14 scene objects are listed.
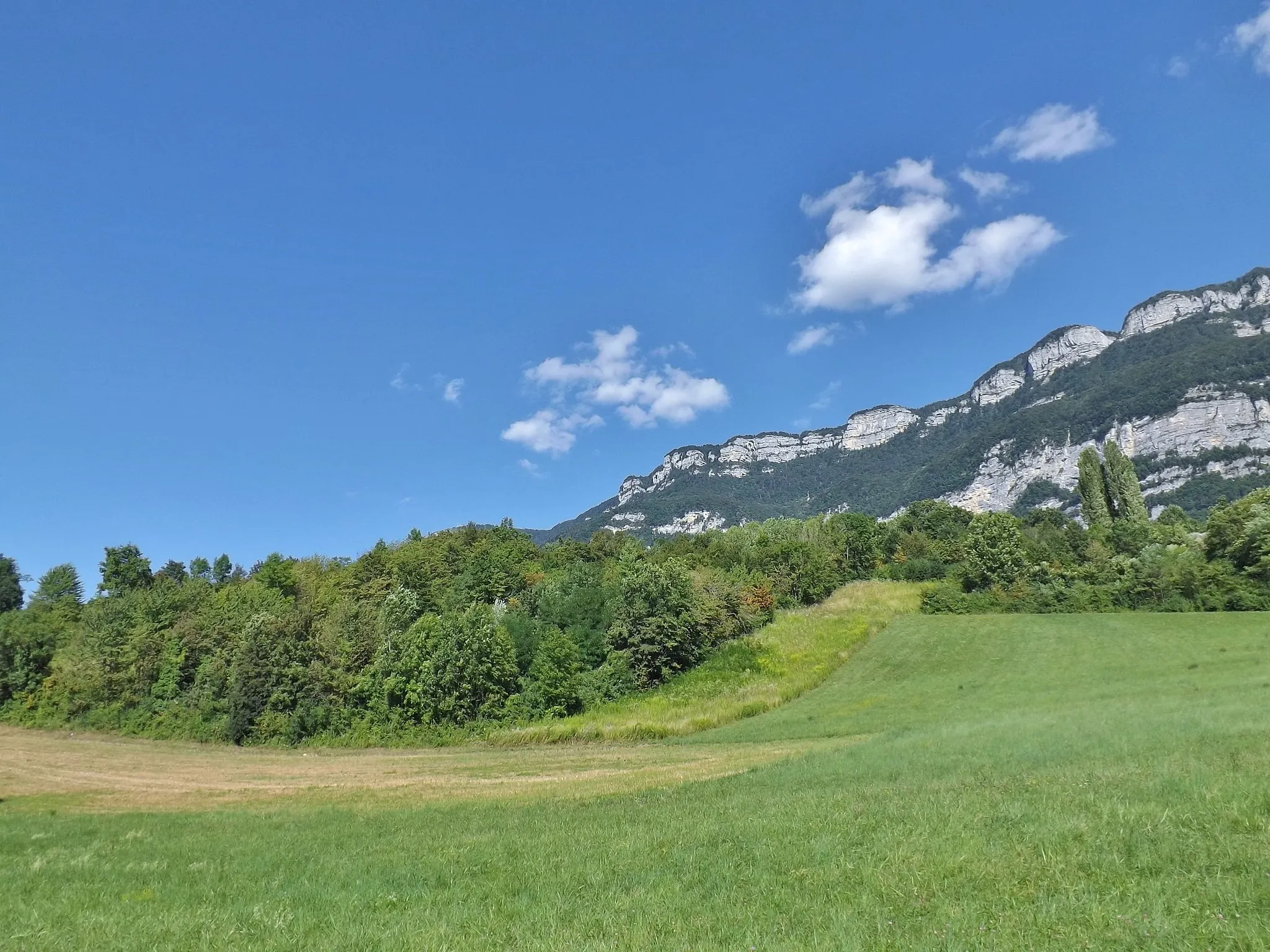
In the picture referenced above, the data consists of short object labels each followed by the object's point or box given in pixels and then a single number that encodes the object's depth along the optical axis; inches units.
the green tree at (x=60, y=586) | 3902.6
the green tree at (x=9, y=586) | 4404.5
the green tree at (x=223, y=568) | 4955.7
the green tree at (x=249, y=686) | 2087.8
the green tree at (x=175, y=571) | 4833.7
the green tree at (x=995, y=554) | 3070.9
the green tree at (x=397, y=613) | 2351.1
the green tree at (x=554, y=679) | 2003.0
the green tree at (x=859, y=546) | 4224.9
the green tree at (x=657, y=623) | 2204.7
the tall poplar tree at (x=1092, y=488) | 4357.8
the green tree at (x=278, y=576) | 3804.1
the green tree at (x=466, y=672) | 1961.1
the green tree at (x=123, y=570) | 4183.1
